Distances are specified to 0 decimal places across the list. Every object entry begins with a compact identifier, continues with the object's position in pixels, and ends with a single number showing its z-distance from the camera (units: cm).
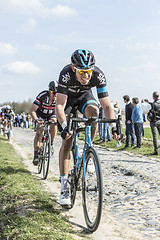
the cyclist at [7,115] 1844
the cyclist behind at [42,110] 725
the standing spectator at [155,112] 1023
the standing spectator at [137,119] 1247
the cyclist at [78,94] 398
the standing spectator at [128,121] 1318
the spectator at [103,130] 1542
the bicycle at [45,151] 680
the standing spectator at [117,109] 1390
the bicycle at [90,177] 330
